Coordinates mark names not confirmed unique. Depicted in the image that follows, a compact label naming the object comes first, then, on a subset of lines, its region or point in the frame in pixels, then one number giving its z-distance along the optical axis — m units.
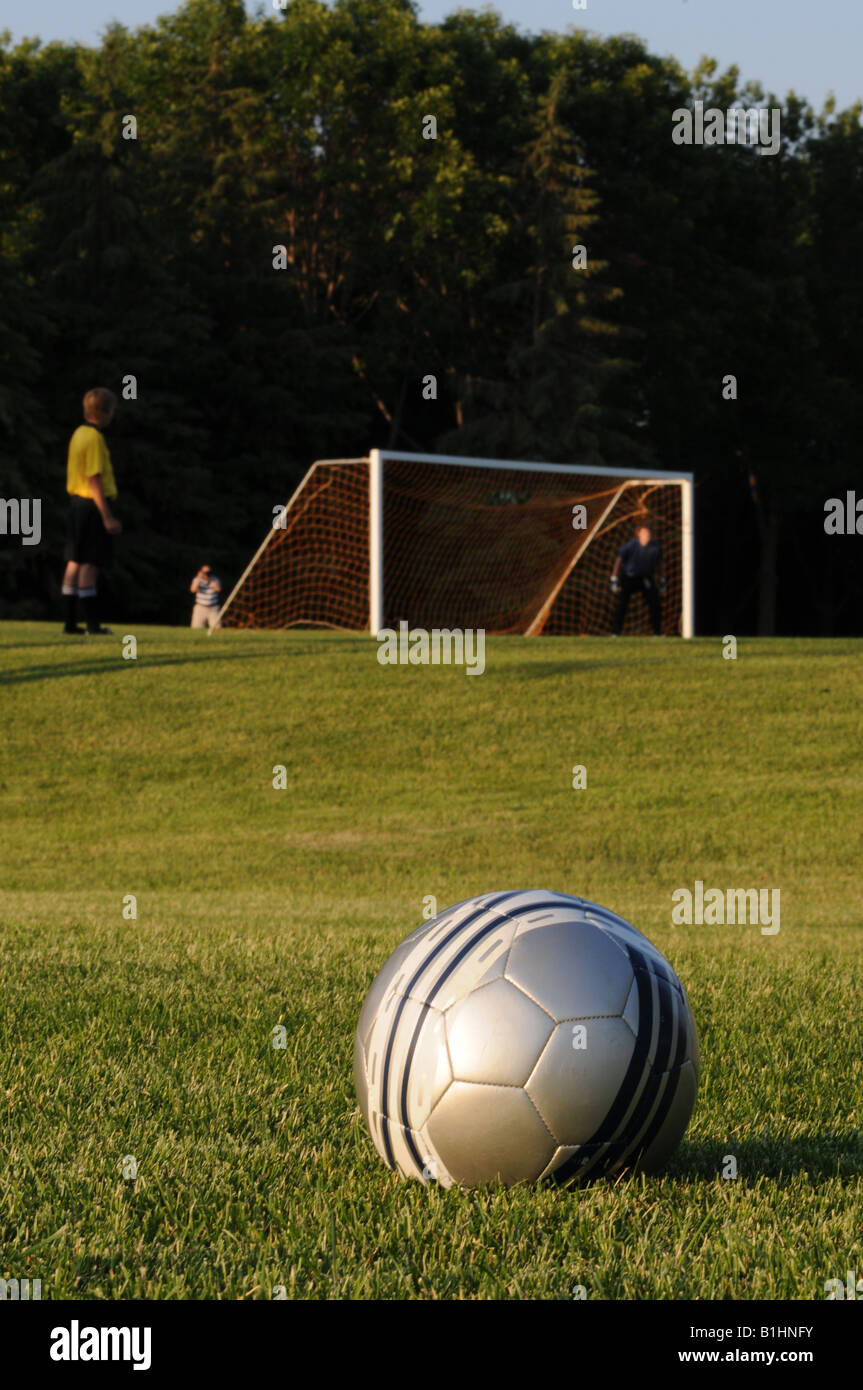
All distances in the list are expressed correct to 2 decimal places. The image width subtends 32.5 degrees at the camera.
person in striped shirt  24.84
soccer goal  26.41
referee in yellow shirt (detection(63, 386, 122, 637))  15.65
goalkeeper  23.20
